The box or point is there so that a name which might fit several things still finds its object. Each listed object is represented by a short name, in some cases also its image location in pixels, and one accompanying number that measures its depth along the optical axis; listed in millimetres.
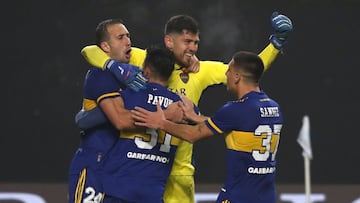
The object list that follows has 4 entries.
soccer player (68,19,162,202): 18531
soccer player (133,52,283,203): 18422
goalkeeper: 19750
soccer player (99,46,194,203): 18578
